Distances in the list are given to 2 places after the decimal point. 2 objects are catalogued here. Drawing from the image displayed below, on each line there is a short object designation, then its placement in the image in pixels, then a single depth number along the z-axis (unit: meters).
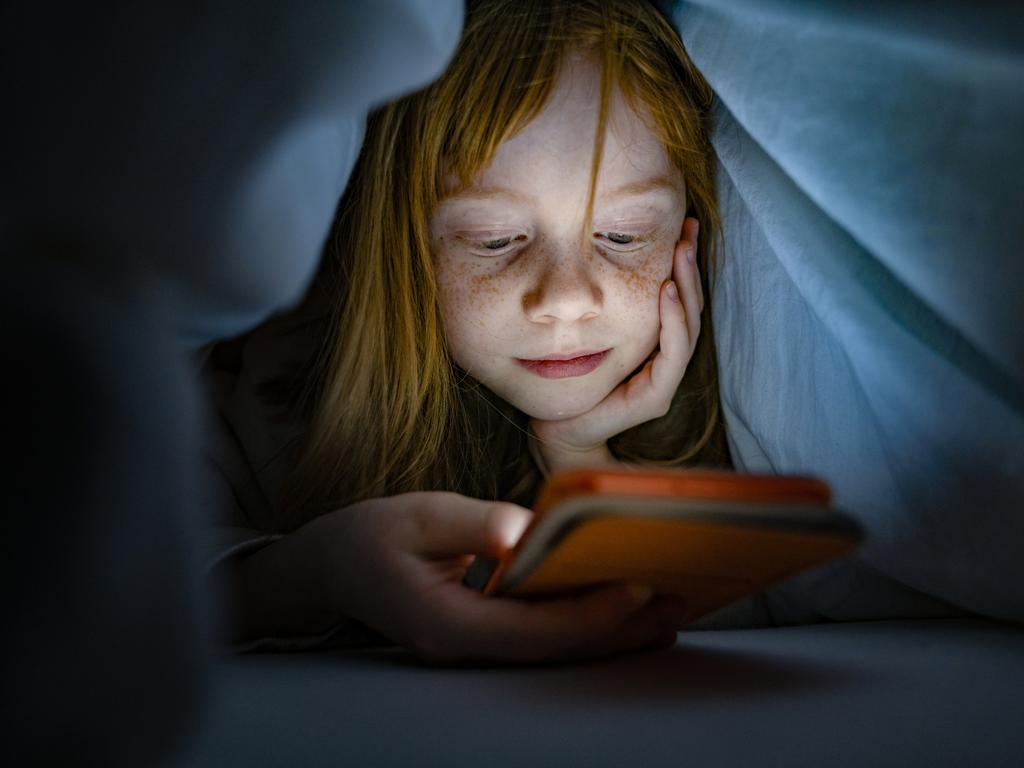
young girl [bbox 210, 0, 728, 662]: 0.78
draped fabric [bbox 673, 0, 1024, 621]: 0.54
